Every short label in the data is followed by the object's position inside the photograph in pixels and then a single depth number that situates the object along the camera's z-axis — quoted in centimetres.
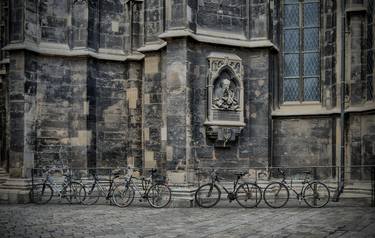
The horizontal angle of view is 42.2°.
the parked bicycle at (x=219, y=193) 1272
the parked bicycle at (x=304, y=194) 1240
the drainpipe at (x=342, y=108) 1401
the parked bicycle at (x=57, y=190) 1410
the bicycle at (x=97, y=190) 1378
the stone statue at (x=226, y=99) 1372
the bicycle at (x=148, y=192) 1279
